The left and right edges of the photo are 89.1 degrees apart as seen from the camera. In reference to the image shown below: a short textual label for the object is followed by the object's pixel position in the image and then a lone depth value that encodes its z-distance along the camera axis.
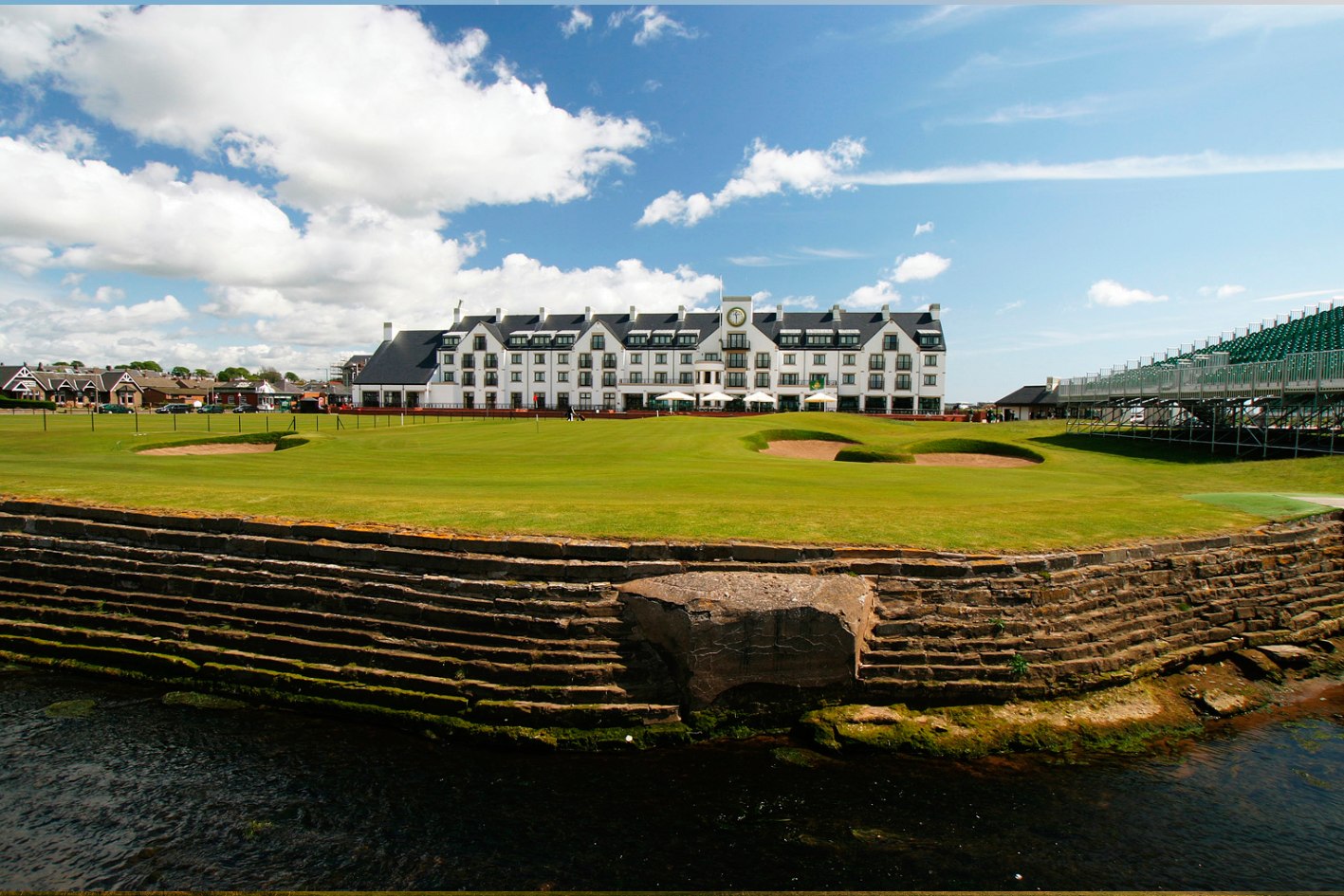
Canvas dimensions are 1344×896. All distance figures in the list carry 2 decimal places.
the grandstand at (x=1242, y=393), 25.52
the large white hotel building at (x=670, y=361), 77.44
